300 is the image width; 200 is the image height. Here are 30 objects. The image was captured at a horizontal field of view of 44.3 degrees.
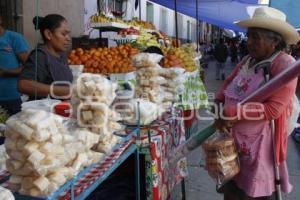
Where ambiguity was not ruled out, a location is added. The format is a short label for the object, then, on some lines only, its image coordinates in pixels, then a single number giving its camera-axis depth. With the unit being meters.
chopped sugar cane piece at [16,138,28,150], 1.31
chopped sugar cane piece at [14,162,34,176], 1.30
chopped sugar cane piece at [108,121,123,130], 1.85
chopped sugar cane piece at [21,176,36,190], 1.31
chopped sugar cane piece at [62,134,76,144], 1.45
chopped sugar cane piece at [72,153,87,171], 1.47
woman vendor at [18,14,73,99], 2.41
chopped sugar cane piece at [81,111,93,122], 1.74
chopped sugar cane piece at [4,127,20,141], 1.33
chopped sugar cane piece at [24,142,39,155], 1.29
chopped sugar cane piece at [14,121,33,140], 1.29
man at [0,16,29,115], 3.58
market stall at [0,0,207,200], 1.32
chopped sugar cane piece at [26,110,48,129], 1.30
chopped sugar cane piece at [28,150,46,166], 1.29
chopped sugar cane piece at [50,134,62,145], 1.35
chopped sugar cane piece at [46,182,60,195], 1.29
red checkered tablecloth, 1.46
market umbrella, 10.33
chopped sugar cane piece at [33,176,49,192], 1.28
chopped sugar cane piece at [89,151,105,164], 1.63
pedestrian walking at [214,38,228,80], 14.30
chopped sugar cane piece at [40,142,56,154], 1.33
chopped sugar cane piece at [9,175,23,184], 1.33
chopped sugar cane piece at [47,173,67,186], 1.33
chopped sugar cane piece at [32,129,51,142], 1.29
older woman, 2.13
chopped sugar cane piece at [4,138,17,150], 1.33
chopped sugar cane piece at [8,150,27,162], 1.31
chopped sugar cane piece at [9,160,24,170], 1.32
